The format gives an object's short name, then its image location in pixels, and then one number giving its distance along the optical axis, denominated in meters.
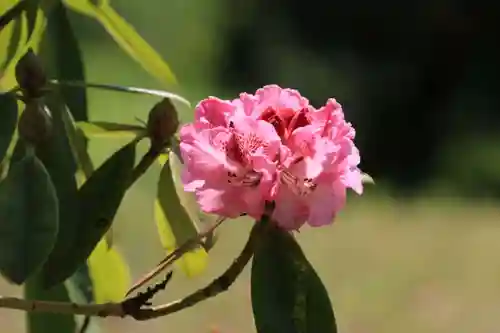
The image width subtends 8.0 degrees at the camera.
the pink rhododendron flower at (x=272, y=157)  2.48
